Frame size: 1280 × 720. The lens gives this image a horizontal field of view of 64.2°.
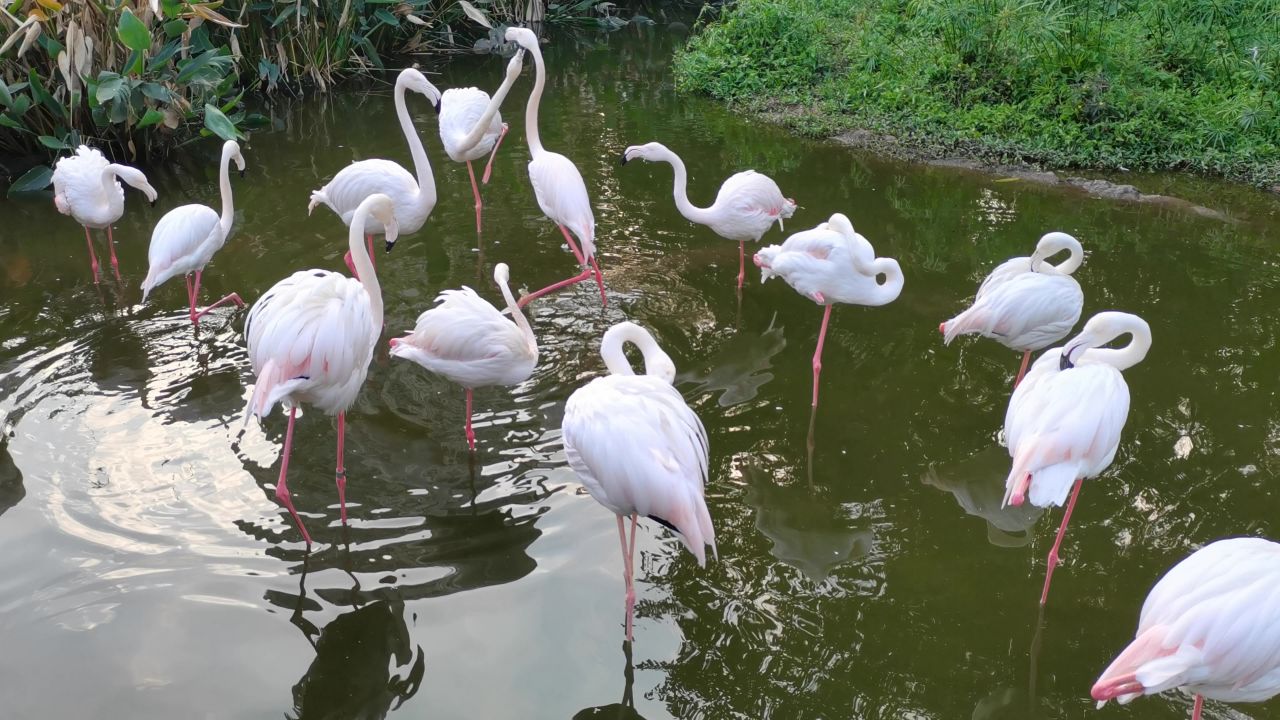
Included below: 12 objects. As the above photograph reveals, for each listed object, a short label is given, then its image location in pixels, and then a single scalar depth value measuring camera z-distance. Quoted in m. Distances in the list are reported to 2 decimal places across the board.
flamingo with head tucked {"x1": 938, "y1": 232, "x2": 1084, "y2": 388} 4.64
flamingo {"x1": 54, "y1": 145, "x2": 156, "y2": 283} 6.05
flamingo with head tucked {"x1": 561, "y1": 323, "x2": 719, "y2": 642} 3.33
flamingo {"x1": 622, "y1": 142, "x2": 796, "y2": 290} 6.04
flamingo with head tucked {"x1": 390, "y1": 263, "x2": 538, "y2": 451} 4.35
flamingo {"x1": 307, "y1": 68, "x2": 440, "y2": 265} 5.88
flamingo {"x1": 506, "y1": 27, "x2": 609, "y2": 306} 5.88
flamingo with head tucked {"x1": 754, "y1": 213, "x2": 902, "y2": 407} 5.04
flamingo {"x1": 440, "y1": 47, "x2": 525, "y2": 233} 6.50
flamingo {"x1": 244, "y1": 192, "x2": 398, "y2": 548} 3.85
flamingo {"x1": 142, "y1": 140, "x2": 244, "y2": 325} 5.46
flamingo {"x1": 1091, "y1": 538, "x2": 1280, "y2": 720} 2.70
